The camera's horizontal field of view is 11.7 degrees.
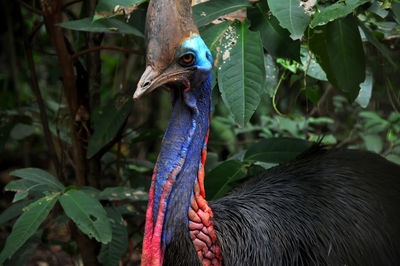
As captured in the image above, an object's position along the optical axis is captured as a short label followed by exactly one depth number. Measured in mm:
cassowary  3701
